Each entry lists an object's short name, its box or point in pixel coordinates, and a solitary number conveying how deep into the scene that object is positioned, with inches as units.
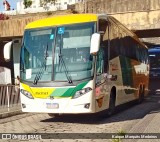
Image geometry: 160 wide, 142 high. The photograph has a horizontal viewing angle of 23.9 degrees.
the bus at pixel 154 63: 1365.7
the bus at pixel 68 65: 406.9
